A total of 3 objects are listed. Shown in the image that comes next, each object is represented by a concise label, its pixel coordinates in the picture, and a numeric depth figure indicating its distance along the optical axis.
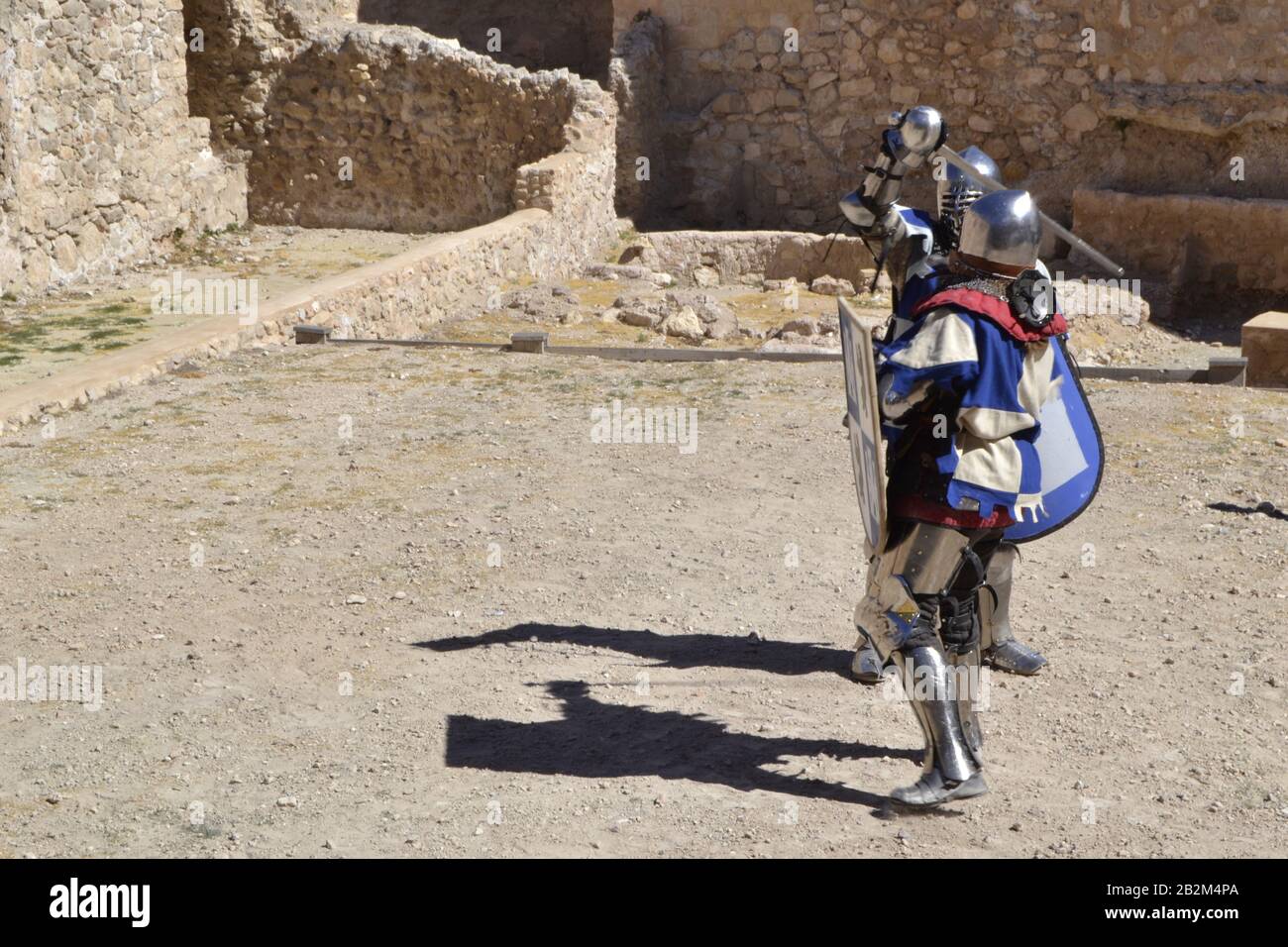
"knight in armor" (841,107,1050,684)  4.76
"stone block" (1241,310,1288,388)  9.28
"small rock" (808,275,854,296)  13.66
